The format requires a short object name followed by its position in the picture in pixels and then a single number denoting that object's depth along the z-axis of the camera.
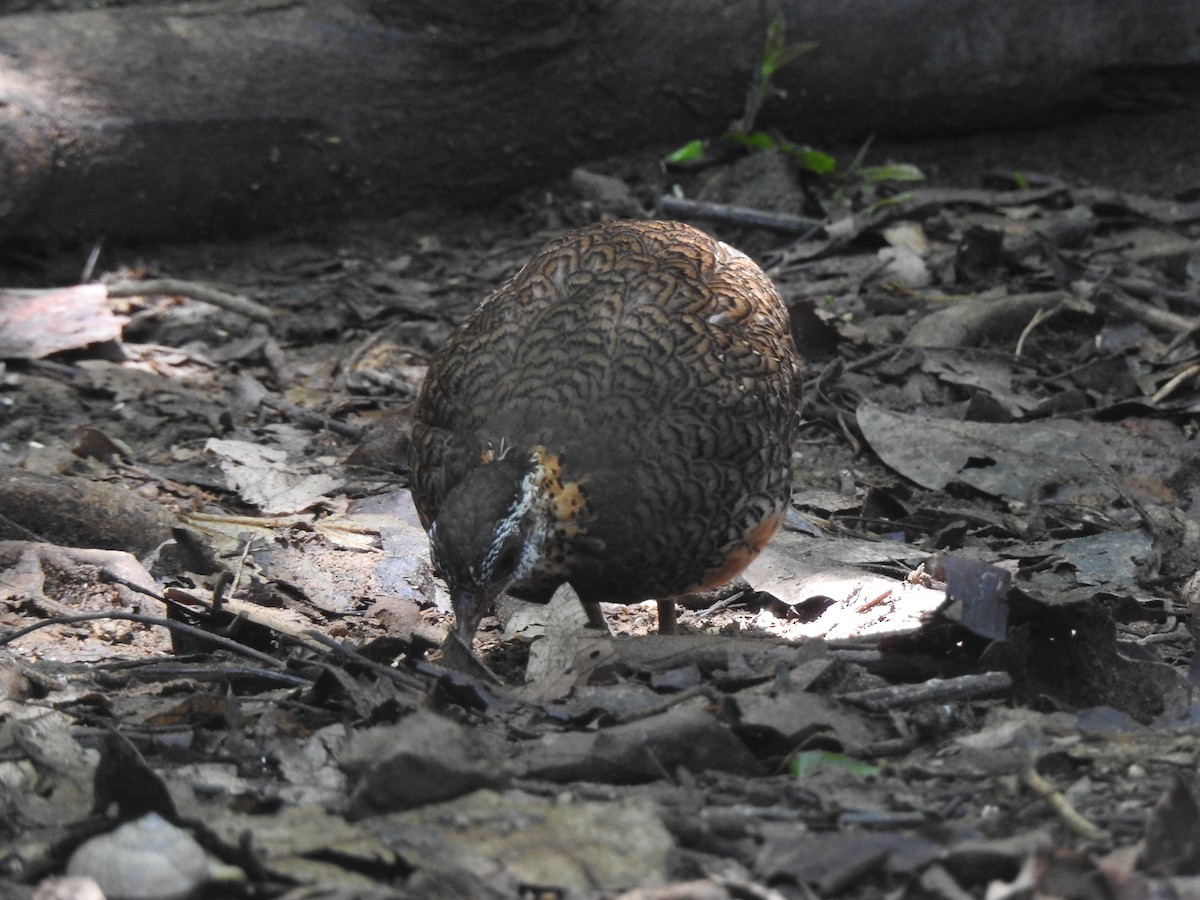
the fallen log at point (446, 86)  18.08
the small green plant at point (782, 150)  19.41
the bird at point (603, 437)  10.13
